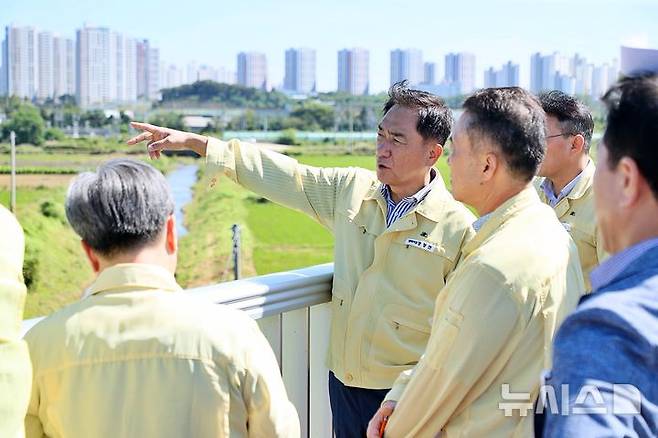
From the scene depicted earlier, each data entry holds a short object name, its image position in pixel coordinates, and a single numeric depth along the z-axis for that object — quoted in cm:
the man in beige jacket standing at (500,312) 151
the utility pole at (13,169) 5191
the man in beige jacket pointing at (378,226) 229
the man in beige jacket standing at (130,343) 129
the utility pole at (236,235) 1655
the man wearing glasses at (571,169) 278
